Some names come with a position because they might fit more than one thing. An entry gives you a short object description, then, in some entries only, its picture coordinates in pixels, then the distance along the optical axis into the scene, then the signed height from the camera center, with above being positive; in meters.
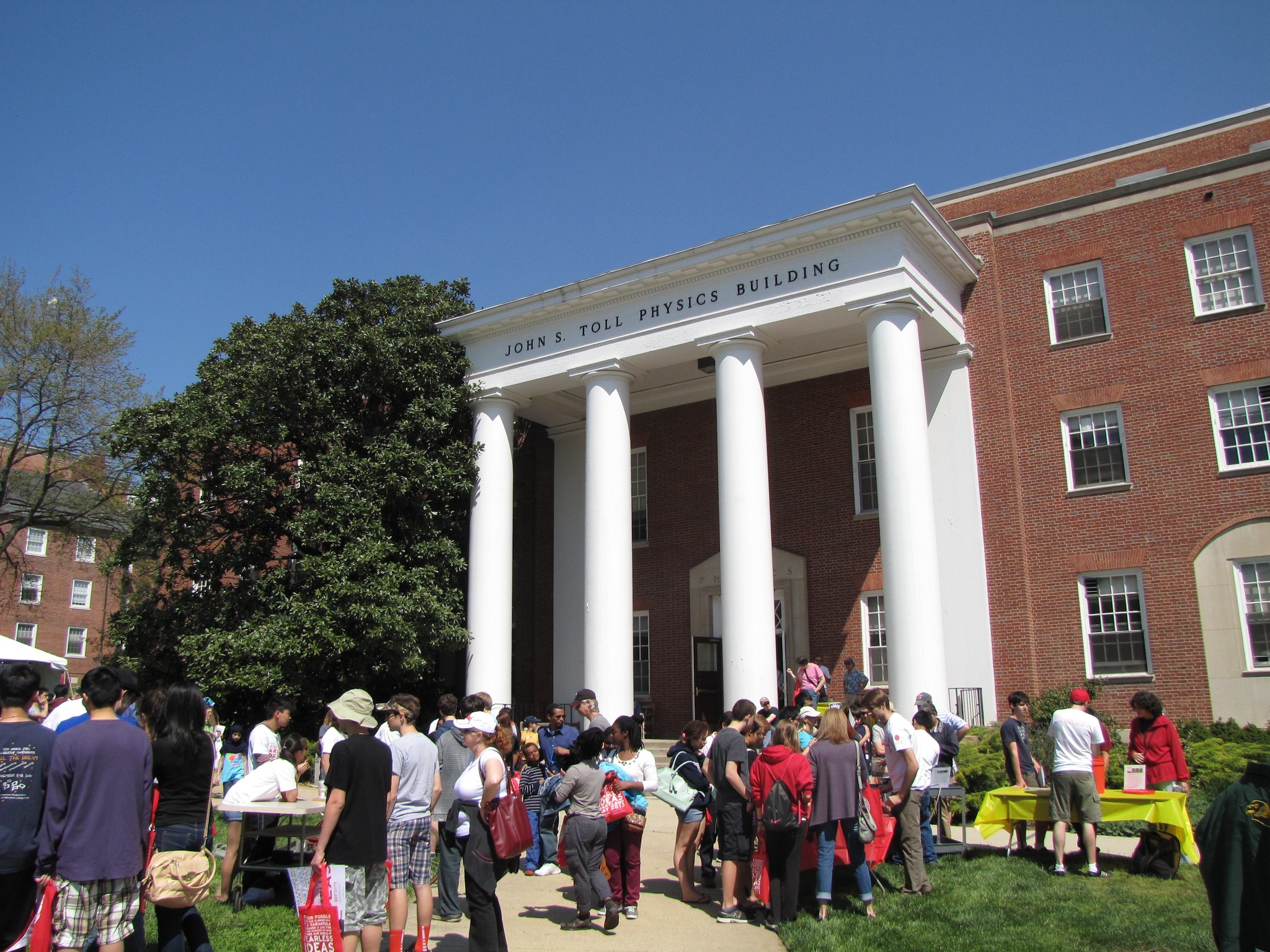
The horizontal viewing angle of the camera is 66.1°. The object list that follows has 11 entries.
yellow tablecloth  10.10 -1.44
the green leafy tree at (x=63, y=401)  28.17 +8.47
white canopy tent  19.02 +0.68
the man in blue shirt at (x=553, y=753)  11.56 -0.83
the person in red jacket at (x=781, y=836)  8.83 -1.41
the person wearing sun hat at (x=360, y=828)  6.59 -0.94
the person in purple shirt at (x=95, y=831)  5.59 -0.79
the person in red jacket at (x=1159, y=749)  10.80 -0.84
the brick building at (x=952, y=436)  18.73 +5.06
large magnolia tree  20.22 +4.02
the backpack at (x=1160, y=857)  10.15 -1.91
